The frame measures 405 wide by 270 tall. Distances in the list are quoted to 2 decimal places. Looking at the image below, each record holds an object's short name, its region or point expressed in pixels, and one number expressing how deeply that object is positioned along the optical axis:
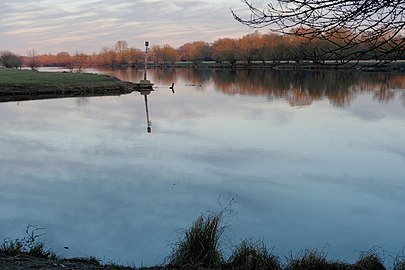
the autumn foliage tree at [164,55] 132.00
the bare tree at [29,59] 103.50
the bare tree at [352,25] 4.06
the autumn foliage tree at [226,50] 99.59
